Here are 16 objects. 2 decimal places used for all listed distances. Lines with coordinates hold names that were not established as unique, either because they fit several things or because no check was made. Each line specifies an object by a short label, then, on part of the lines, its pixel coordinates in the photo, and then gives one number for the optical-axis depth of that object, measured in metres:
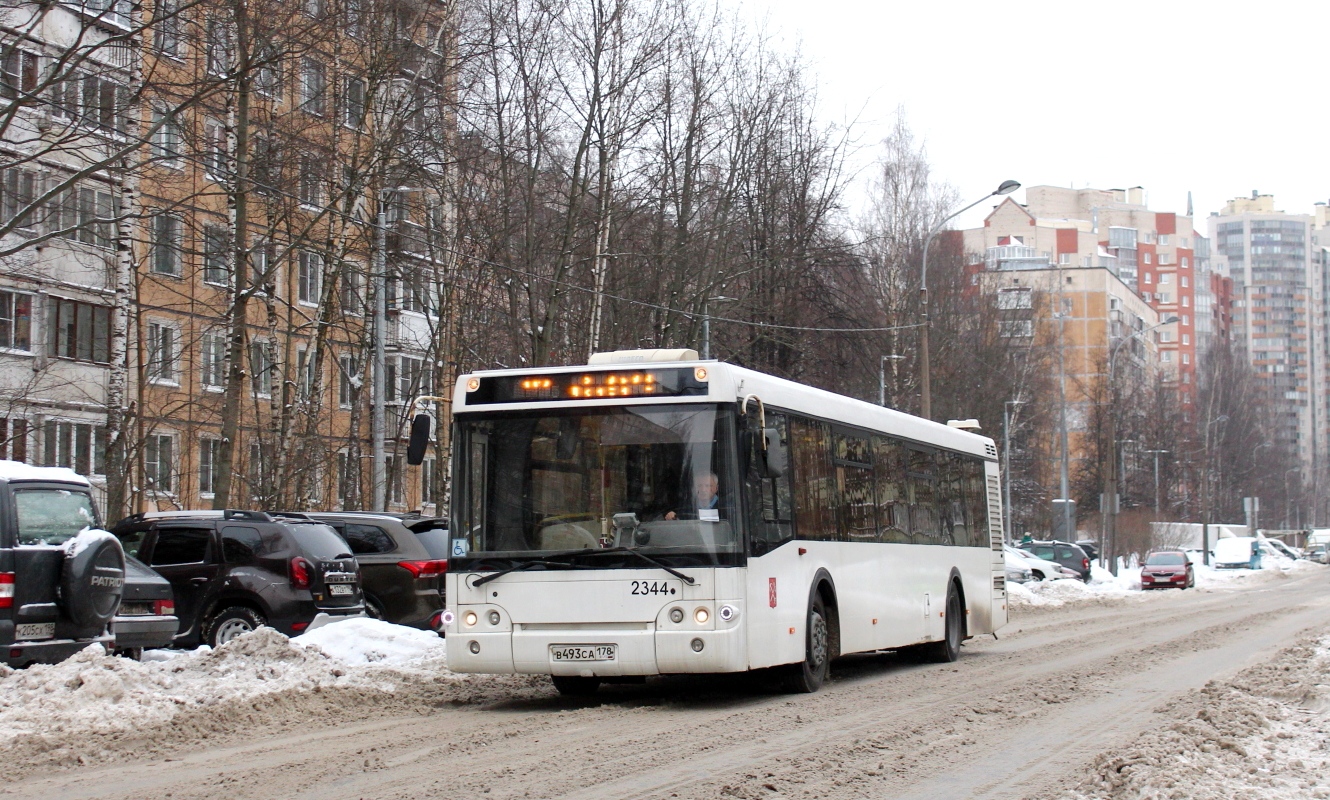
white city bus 12.12
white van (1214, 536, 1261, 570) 75.06
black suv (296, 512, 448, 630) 18.81
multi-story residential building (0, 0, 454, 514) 20.69
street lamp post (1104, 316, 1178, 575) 54.84
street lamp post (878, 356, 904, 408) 46.53
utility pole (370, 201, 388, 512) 30.27
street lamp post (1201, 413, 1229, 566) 75.38
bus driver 12.25
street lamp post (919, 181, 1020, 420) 34.22
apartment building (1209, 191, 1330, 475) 189.62
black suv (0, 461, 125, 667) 12.06
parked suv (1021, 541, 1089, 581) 52.28
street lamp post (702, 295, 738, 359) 38.58
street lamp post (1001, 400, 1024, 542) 61.72
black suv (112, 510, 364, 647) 16.55
